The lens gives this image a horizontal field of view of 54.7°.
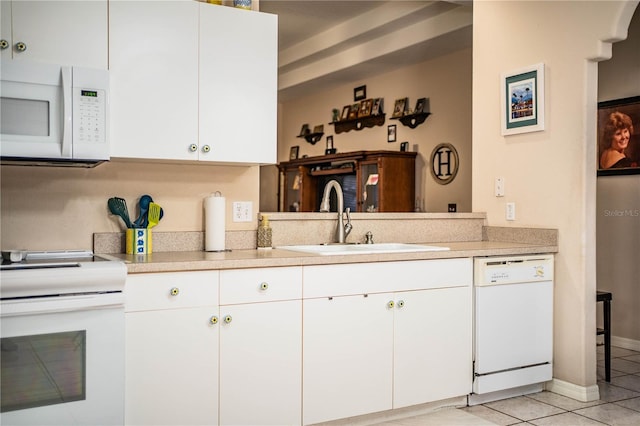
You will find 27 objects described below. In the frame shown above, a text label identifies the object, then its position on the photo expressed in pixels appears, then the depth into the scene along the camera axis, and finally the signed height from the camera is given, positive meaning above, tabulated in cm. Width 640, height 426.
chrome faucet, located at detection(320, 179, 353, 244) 337 -6
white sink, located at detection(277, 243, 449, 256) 316 -19
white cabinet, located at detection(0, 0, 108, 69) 239 +71
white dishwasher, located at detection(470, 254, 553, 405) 323 -60
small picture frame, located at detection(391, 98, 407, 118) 663 +113
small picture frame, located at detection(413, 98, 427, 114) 639 +111
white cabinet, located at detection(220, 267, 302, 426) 253 -57
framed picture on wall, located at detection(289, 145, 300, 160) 875 +84
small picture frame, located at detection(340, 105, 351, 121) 757 +122
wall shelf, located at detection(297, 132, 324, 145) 823 +101
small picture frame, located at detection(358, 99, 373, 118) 716 +122
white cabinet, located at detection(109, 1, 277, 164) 260 +57
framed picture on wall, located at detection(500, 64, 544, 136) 361 +67
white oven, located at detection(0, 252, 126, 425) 204 -46
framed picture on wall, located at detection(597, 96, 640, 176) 448 +56
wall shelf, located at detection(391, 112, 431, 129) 638 +98
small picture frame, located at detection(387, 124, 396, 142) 685 +88
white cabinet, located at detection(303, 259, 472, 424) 275 -59
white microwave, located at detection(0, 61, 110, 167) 229 +37
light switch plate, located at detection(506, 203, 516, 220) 380 +1
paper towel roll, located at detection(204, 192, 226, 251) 294 -6
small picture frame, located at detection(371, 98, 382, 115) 702 +120
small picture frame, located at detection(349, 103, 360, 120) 739 +121
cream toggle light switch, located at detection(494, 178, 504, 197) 388 +16
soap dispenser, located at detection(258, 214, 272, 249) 310 -12
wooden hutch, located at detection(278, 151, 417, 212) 621 +35
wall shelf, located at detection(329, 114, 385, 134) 708 +106
